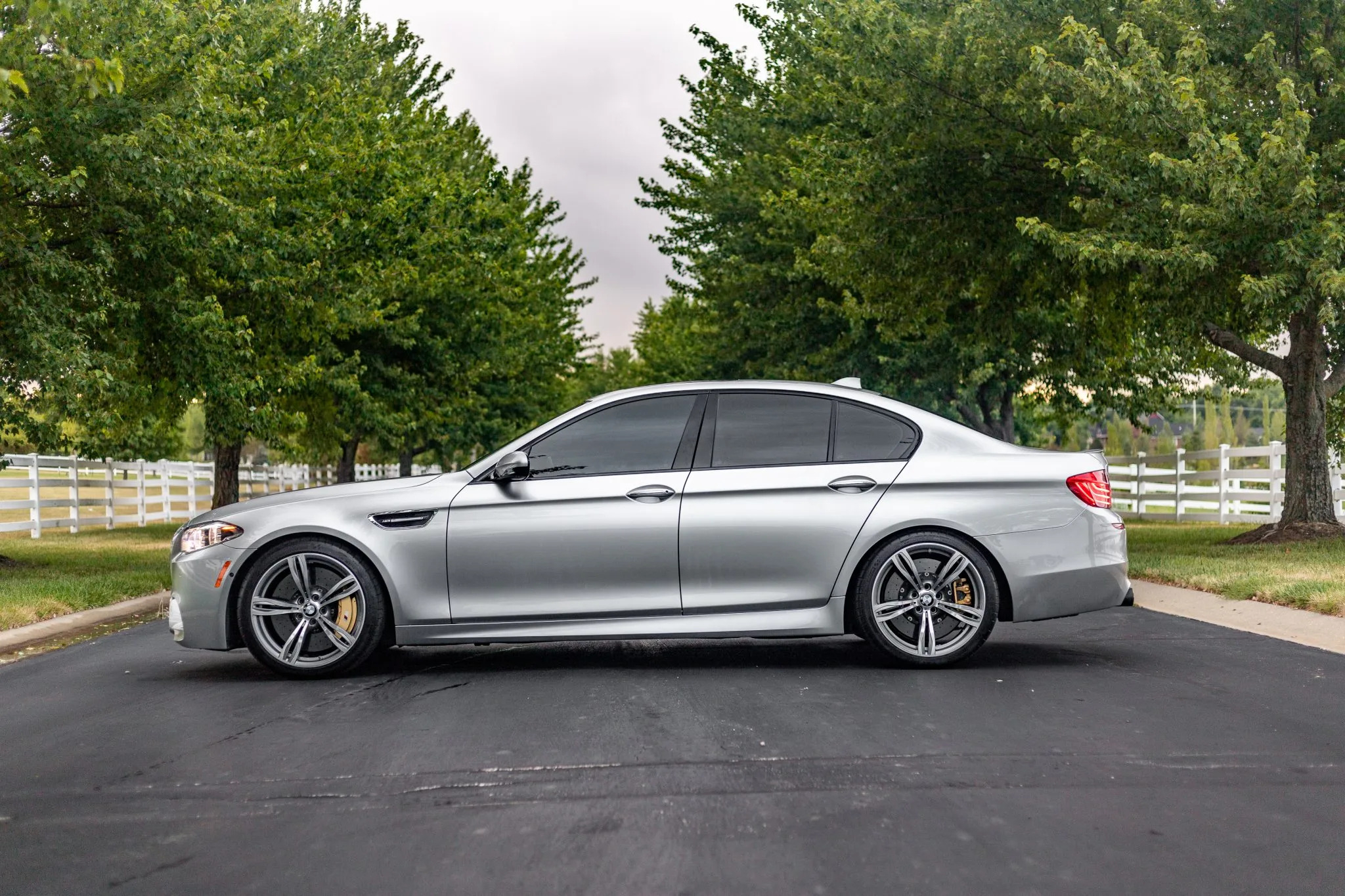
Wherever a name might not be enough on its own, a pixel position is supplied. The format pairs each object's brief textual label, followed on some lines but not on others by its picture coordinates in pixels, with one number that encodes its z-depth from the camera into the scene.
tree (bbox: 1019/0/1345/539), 14.17
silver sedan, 7.55
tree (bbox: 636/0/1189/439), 17.25
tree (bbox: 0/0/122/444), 13.32
